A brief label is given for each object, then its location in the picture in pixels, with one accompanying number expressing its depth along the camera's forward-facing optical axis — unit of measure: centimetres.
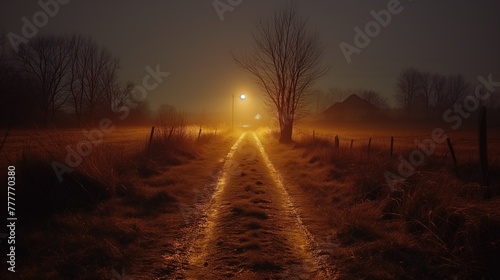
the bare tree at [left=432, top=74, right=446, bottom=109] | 10156
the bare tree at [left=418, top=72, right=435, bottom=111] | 10288
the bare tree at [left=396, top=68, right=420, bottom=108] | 10645
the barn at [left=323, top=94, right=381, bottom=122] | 8581
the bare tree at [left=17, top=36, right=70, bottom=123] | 4909
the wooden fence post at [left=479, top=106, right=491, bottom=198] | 612
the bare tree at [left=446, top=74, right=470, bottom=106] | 10297
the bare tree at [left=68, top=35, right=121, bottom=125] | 5947
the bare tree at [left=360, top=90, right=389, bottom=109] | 12388
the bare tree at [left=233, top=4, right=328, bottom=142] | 2733
